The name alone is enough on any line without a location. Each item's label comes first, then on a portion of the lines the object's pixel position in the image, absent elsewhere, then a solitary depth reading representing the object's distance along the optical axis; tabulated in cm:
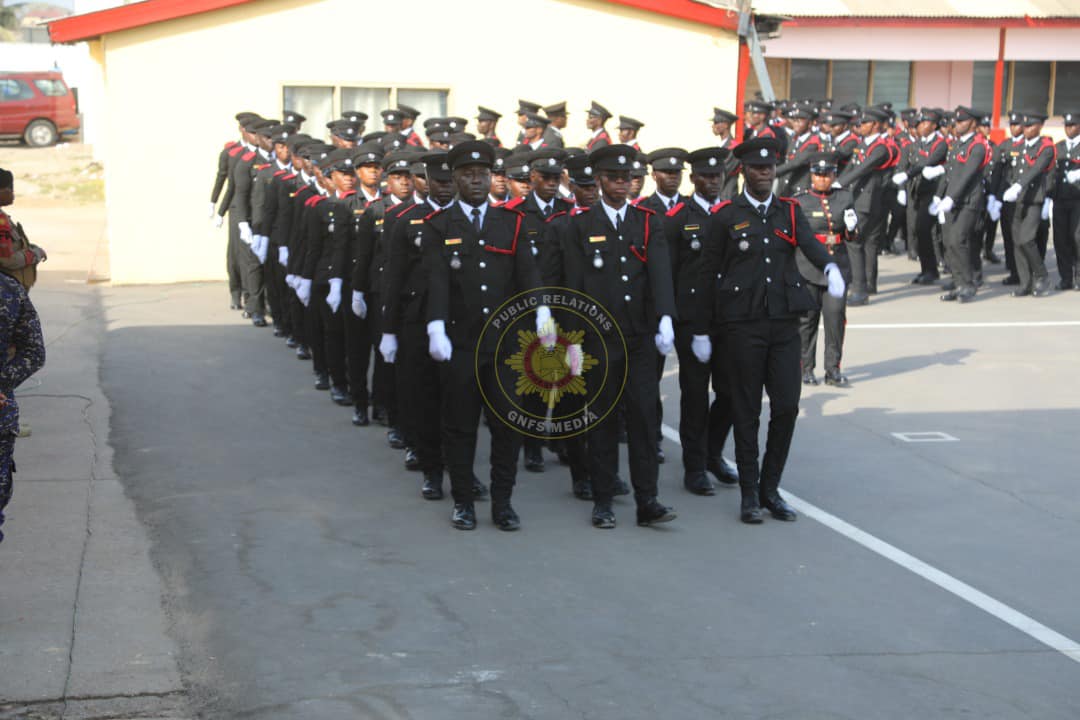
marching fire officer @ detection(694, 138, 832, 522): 761
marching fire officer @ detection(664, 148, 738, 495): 811
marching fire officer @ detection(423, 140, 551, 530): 741
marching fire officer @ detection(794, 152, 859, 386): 1128
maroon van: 3650
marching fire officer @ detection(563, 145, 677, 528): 746
